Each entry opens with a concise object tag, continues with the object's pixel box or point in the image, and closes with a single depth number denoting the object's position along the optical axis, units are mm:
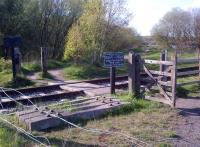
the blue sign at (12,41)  9787
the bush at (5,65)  11997
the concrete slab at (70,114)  4876
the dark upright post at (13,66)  9787
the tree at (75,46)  13807
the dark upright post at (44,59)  11224
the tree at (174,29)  33720
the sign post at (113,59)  7169
